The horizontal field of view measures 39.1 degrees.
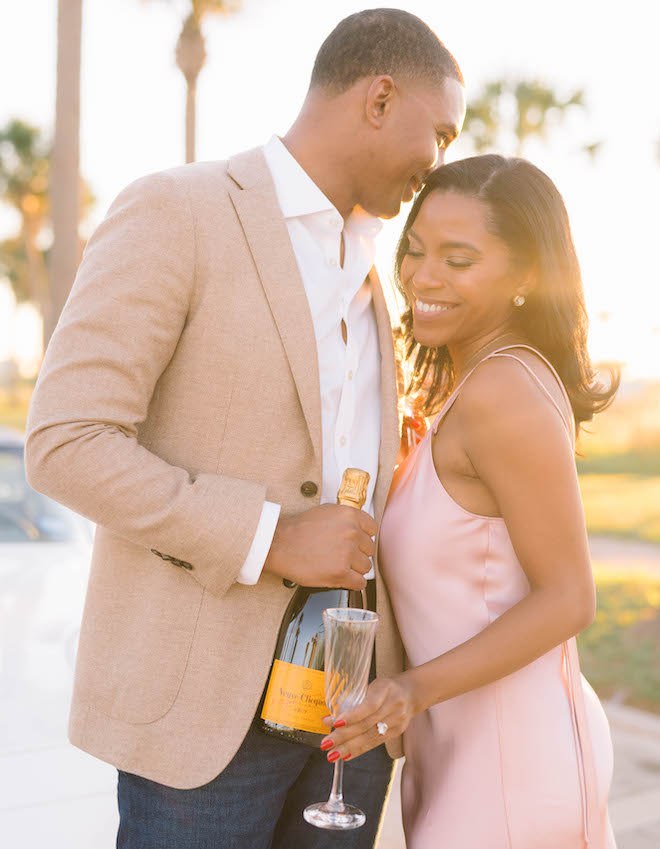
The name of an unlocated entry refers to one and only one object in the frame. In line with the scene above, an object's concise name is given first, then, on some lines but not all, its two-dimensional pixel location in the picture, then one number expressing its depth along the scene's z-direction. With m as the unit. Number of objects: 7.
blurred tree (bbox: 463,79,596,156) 19.61
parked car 2.81
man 1.65
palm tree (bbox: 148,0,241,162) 8.68
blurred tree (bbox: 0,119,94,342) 37.22
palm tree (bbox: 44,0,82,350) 6.25
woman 1.83
